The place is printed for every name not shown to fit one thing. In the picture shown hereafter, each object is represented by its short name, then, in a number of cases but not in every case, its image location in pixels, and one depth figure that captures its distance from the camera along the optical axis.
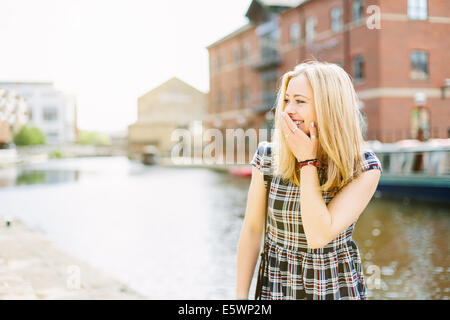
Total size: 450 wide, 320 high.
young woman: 1.60
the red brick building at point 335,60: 18.73
